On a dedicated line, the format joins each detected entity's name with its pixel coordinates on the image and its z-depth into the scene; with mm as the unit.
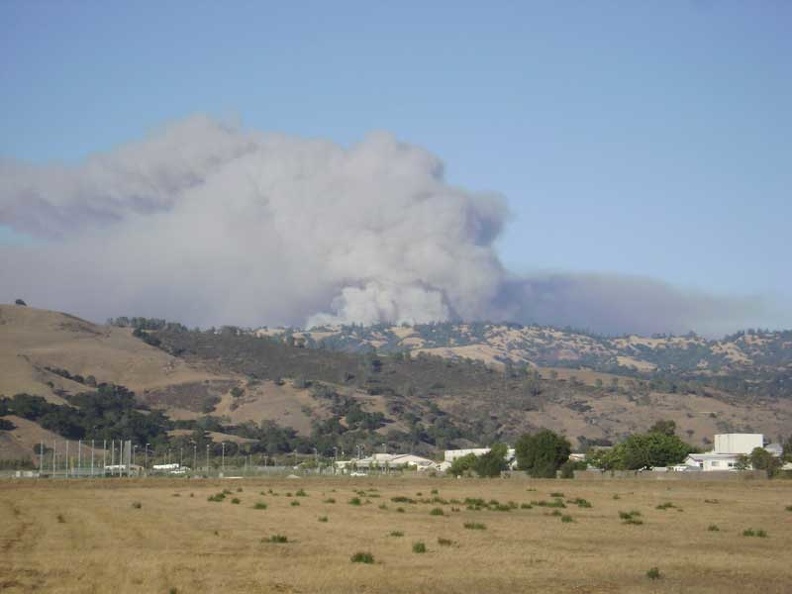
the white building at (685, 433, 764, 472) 187875
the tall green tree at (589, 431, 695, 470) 180500
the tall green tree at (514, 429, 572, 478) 161750
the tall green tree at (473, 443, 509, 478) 165750
